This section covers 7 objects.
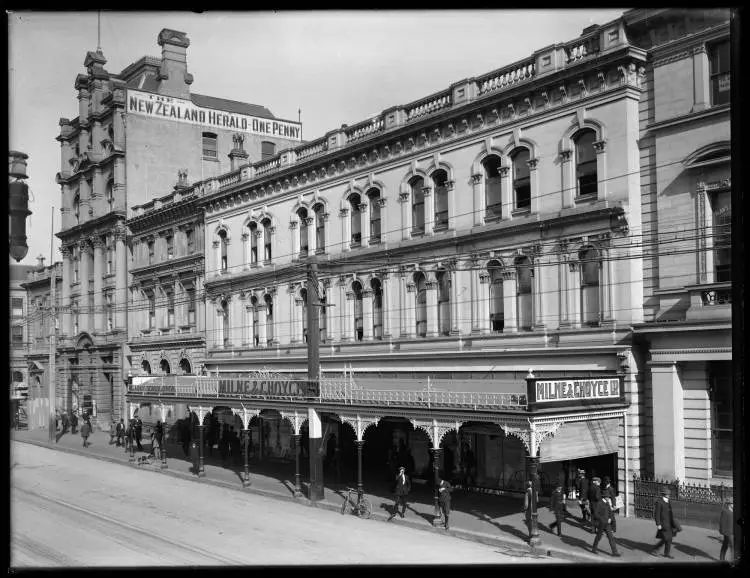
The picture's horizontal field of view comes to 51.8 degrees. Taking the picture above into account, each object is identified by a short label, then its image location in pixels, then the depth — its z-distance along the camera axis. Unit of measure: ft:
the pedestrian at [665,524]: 57.57
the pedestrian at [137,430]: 125.70
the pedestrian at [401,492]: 73.26
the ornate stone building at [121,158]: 173.47
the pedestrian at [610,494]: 65.82
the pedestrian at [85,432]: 135.54
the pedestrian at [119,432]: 136.74
